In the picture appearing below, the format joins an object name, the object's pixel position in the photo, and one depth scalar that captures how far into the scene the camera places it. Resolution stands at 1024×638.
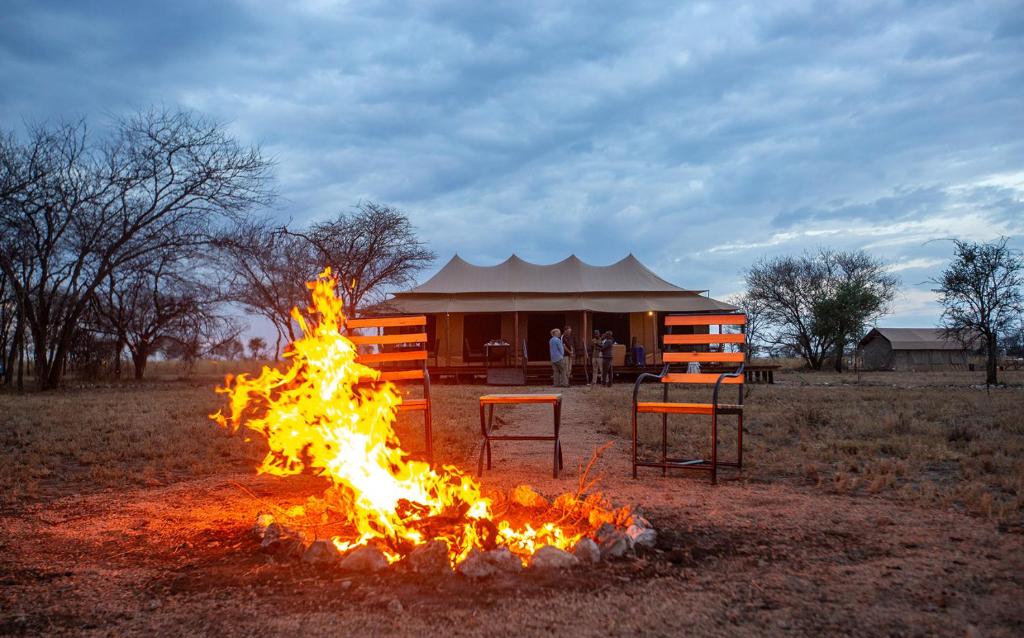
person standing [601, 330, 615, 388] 16.86
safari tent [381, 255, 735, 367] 22.84
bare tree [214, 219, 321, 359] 18.67
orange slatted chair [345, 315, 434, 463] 5.05
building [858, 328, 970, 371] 34.03
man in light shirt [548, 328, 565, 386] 15.81
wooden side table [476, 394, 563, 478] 5.12
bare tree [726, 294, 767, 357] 33.34
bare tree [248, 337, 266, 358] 39.94
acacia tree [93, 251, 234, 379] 18.44
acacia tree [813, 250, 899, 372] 30.09
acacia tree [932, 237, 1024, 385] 18.58
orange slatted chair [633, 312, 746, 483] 4.86
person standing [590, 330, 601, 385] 17.42
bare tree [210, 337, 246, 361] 21.56
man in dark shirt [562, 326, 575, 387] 16.89
